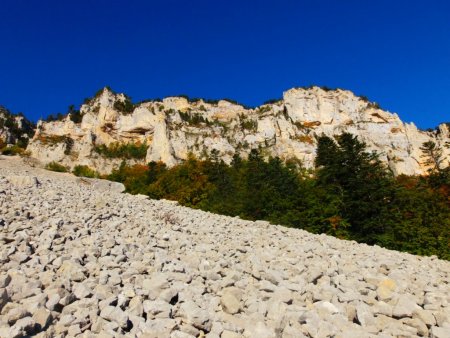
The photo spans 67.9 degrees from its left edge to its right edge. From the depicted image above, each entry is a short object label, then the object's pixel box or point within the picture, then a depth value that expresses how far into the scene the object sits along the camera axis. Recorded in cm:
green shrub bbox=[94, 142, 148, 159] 12462
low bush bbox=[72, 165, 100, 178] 9436
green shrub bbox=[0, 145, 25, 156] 9238
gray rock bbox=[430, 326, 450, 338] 467
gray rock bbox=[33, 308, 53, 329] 392
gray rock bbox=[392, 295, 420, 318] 546
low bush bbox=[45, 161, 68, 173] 7759
